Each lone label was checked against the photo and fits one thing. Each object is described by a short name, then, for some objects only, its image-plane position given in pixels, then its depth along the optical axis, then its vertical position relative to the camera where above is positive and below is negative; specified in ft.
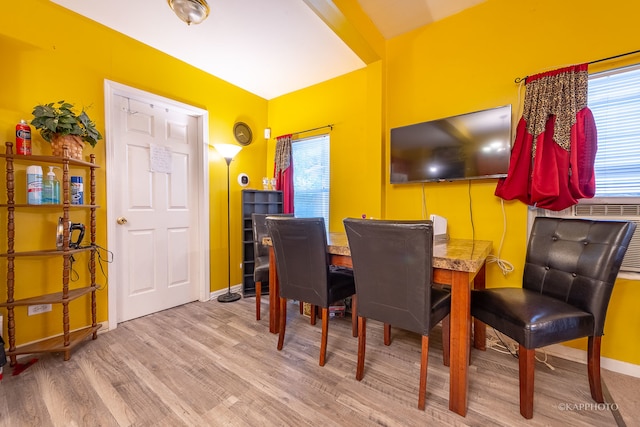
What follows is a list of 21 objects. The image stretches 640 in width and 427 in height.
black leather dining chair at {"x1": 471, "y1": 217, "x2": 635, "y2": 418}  4.13 -1.76
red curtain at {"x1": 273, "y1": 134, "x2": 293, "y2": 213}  10.96 +1.77
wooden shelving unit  5.44 -1.15
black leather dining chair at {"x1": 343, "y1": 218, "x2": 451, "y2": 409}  4.15 -1.17
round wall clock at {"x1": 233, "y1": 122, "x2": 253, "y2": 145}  10.70 +3.30
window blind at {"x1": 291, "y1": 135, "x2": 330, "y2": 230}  10.45 +1.40
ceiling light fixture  5.86 +4.76
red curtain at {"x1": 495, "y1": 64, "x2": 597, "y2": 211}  5.55 +1.45
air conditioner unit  5.31 -0.17
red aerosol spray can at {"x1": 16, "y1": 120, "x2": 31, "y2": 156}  5.49 +1.59
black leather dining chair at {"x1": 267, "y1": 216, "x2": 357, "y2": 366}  5.44 -1.31
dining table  4.20 -1.70
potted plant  5.57 +1.91
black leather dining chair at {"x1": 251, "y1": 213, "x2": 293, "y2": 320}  8.11 -1.60
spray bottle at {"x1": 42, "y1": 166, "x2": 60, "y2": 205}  5.91 +0.52
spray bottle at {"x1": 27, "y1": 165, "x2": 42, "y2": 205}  5.71 +0.60
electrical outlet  6.15 -2.39
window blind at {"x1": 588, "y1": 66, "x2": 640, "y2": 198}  5.41 +1.70
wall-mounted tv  6.48 +1.70
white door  7.66 +0.12
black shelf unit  10.18 -0.75
